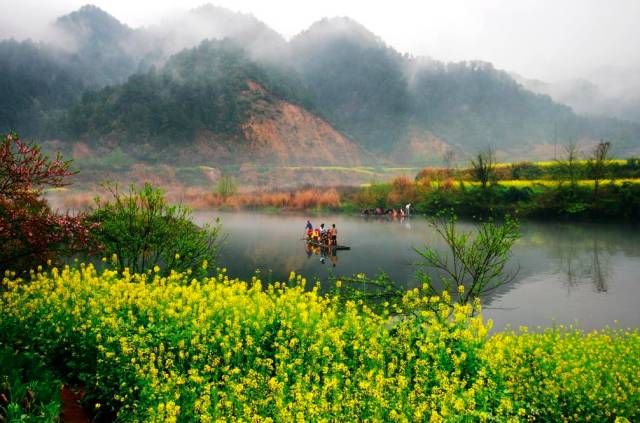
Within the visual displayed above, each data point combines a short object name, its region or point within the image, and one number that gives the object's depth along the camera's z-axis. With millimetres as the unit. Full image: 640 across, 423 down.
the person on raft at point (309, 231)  50500
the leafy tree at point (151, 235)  18328
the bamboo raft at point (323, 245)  45719
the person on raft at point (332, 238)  46000
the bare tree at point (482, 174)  72512
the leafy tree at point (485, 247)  16875
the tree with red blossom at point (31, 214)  11992
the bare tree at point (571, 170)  68406
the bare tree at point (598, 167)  67000
